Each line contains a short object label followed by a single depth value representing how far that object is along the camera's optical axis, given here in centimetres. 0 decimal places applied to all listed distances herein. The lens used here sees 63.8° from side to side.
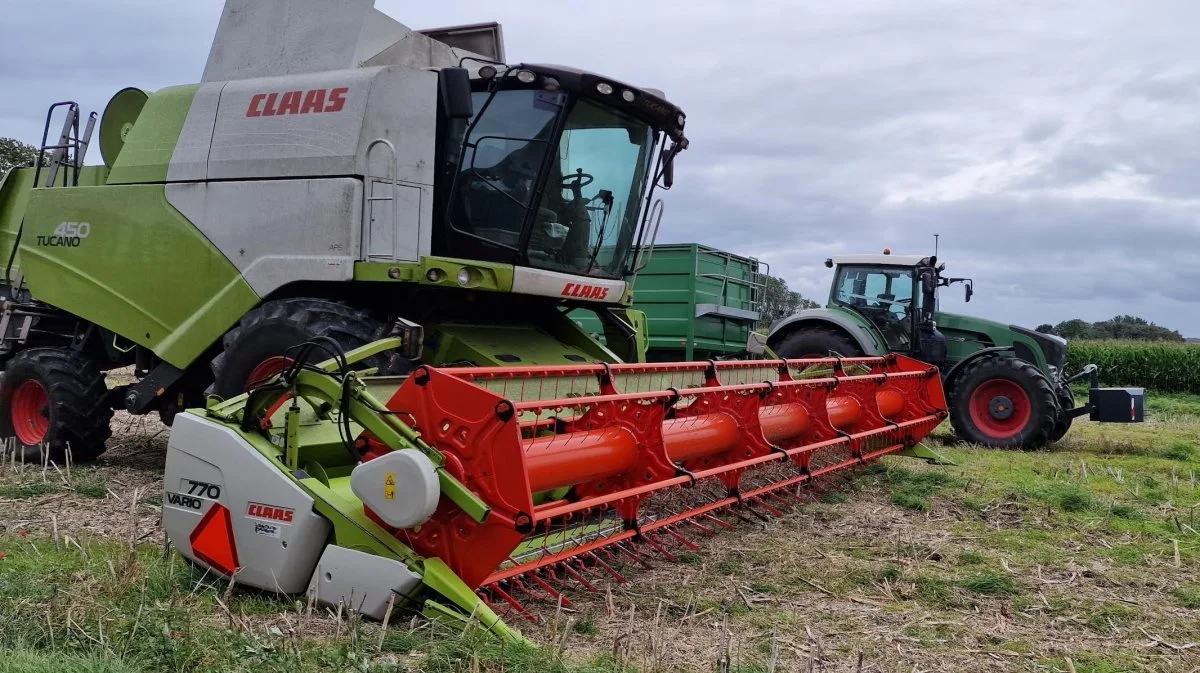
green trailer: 1204
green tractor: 952
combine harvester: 333
